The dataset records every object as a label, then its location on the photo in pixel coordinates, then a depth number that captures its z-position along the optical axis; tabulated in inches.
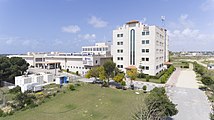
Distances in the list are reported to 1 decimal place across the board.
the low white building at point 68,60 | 1734.7
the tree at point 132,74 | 1129.2
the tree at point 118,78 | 1063.9
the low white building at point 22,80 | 1173.7
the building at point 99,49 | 2190.3
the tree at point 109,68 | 1104.8
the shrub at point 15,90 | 1032.2
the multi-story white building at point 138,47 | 1574.8
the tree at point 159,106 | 481.5
